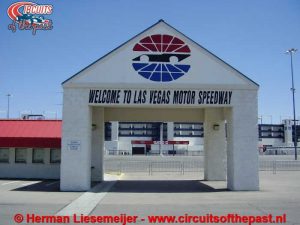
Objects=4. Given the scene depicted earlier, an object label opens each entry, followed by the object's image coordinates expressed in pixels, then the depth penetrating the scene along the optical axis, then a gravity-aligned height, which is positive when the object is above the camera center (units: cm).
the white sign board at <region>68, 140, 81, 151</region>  1897 +3
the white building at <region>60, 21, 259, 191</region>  1906 +270
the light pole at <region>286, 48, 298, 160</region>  5681 +1338
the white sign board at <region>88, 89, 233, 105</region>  1934 +240
